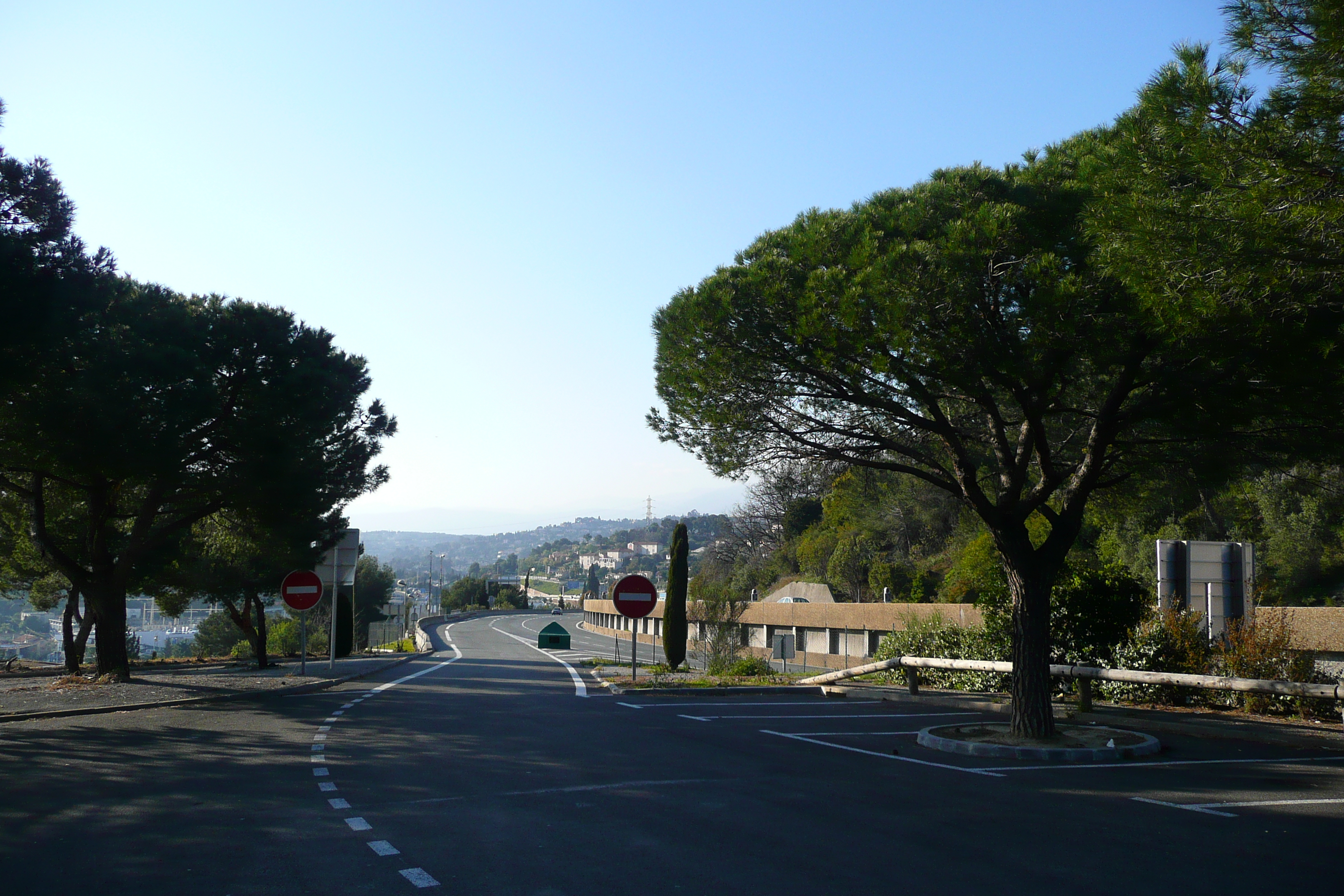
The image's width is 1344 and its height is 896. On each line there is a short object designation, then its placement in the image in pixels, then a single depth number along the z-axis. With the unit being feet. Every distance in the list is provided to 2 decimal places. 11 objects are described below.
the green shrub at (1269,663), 46.24
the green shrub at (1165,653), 50.44
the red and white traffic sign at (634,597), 69.21
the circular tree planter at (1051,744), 35.94
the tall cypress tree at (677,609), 114.32
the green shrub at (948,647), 61.26
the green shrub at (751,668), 87.40
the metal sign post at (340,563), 89.45
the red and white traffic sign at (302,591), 69.87
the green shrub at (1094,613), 54.90
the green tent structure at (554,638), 94.63
